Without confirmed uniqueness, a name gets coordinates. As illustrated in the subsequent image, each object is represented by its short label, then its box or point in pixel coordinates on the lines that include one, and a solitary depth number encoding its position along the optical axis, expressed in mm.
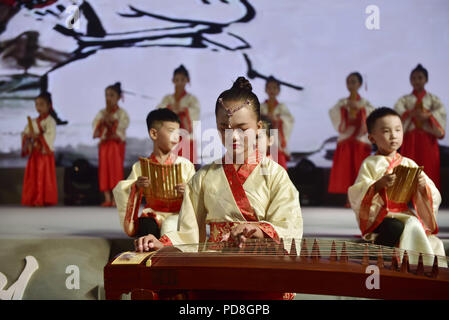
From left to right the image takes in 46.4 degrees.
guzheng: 1683
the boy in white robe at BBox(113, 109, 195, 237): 3650
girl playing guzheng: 2361
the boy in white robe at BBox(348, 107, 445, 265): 3367
